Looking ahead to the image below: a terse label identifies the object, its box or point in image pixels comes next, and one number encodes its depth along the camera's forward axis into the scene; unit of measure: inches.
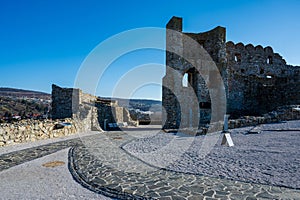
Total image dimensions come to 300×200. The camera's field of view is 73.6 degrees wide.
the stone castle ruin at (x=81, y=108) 634.2
